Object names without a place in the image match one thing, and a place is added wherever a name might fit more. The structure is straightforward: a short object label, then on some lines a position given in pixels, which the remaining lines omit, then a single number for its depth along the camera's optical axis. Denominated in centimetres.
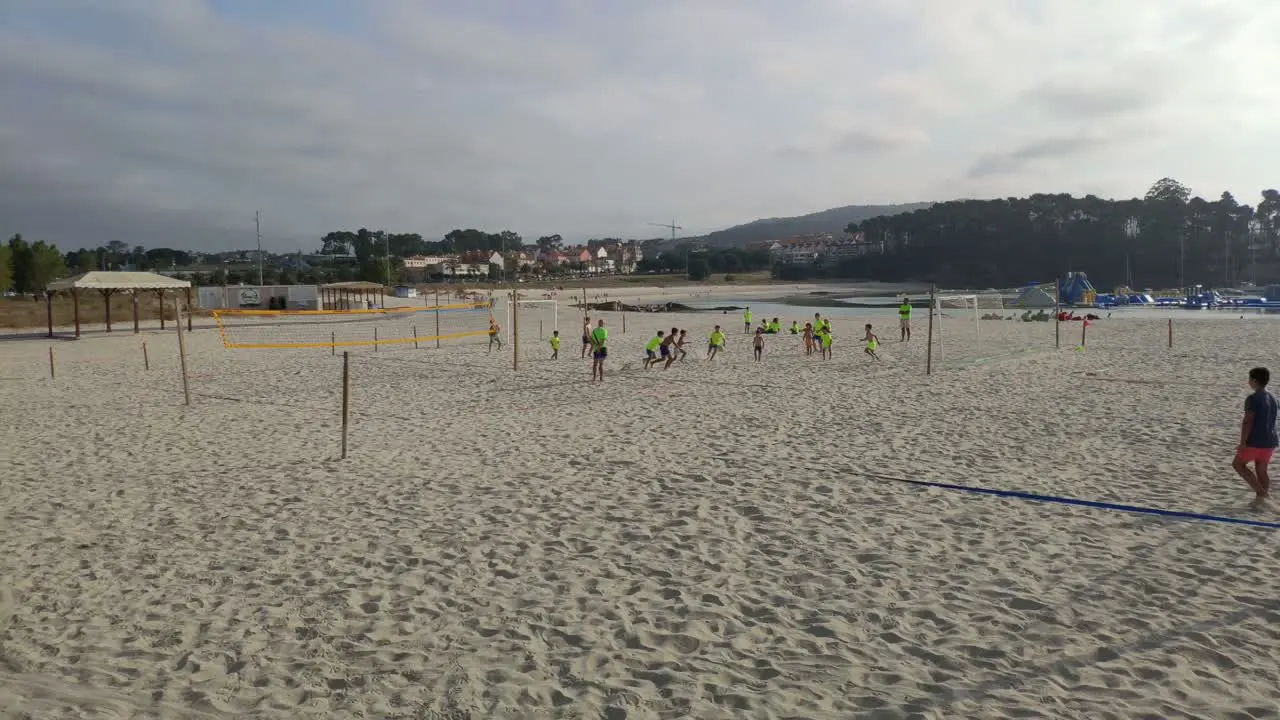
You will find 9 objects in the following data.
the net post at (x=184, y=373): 1220
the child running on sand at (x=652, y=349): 1599
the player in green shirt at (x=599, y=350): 1432
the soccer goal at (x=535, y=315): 3268
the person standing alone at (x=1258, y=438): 588
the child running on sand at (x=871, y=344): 1730
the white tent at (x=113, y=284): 2734
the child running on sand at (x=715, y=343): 1789
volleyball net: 2562
